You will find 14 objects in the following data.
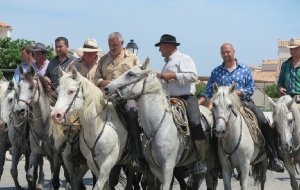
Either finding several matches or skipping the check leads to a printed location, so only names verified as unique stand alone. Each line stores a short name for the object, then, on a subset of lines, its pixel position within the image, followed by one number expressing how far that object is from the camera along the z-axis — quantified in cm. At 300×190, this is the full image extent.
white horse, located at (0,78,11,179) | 1870
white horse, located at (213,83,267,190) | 1444
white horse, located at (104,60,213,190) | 1416
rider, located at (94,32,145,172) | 1467
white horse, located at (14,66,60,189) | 1573
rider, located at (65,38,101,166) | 1635
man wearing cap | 1817
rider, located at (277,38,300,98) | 1700
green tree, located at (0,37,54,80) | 4383
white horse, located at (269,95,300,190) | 1563
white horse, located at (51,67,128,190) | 1378
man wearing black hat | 1514
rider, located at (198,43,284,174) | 1610
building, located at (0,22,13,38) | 9582
